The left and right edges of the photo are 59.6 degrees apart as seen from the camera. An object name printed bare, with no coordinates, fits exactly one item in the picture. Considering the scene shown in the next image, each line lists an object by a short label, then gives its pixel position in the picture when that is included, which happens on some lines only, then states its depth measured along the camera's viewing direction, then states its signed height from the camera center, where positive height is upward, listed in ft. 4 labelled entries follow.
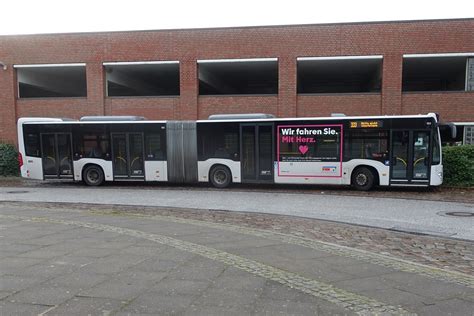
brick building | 66.69 +12.91
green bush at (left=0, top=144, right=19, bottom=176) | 68.85 -3.76
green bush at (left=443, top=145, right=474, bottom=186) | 50.62 -3.75
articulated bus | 46.93 -1.68
